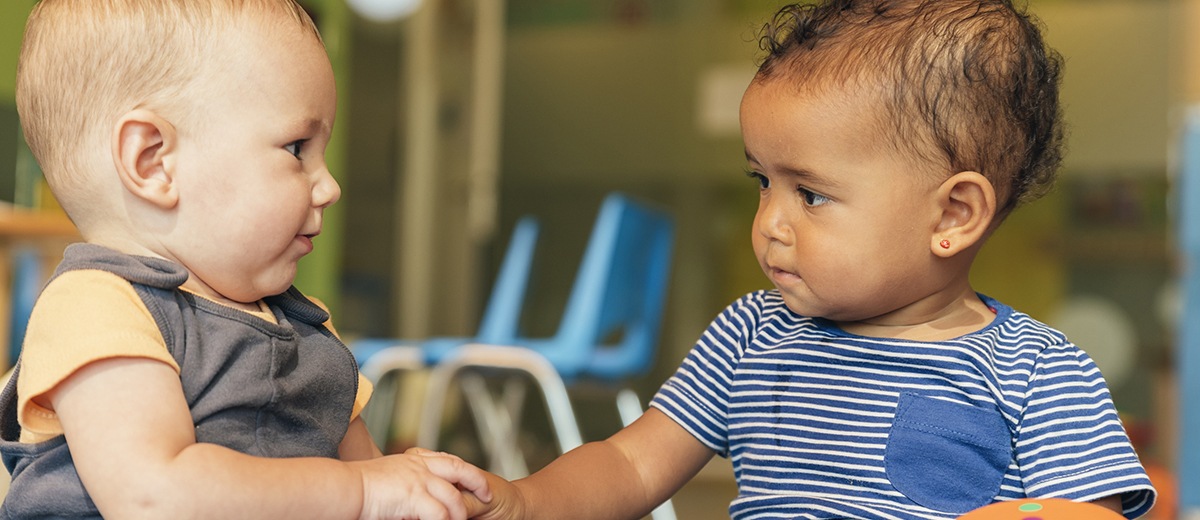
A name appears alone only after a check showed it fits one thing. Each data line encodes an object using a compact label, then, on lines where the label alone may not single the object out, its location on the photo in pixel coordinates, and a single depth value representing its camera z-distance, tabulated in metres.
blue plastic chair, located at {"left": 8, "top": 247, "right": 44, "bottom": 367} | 2.50
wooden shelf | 2.03
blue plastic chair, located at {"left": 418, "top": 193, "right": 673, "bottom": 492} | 2.58
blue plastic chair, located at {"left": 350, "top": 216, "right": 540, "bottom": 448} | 2.79
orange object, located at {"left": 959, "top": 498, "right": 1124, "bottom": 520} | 0.69
